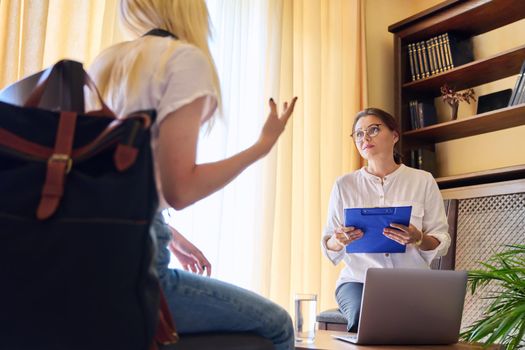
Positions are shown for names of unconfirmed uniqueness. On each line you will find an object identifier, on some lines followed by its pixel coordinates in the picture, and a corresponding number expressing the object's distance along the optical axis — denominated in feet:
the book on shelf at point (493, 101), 9.87
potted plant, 5.84
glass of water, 5.03
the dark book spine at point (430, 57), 10.68
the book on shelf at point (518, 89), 9.14
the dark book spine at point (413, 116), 10.96
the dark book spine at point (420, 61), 10.86
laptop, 4.73
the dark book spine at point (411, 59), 11.03
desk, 4.50
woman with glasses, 7.09
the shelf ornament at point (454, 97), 10.50
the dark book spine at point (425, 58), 10.77
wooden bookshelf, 9.51
